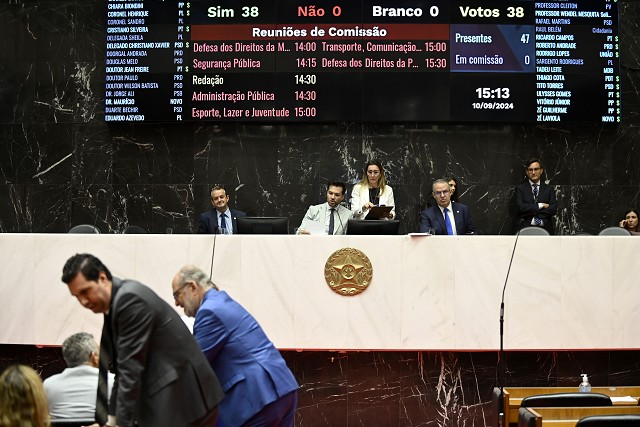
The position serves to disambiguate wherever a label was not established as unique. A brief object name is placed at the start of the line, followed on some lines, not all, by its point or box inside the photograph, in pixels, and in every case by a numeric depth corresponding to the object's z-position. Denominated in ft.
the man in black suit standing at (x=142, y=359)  12.44
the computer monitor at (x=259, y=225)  26.04
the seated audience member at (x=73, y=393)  15.55
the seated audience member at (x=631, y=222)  34.37
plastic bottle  21.14
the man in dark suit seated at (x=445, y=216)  29.48
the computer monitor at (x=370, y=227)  25.57
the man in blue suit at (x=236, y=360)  15.60
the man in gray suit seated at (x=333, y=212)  30.17
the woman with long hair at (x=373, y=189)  32.99
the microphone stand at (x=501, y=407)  19.69
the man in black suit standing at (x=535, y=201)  34.76
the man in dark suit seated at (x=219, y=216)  31.96
